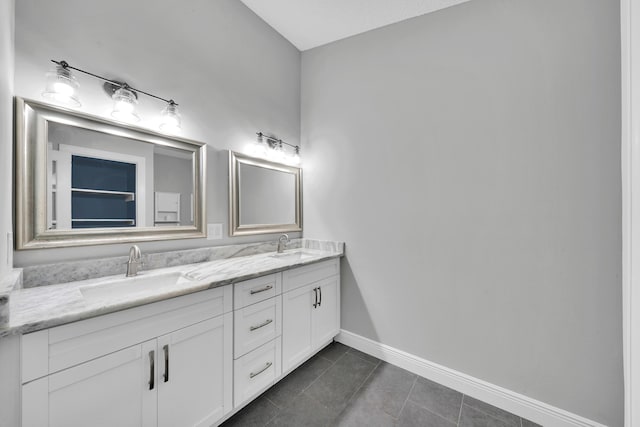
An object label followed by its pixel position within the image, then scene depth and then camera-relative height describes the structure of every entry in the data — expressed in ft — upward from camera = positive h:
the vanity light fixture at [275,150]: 7.06 +1.96
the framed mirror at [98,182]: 3.76 +0.62
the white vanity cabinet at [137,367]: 2.76 -1.96
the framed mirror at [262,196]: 6.50 +0.56
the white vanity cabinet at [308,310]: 5.70 -2.36
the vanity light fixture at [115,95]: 3.83 +2.04
